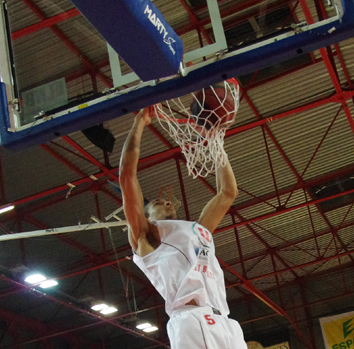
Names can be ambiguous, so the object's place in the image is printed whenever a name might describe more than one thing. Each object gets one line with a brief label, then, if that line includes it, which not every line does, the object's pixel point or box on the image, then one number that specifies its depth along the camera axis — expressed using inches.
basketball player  109.7
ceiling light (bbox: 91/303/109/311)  579.8
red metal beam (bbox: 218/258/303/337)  608.1
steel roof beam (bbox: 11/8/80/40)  311.3
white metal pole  399.5
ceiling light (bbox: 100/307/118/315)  595.6
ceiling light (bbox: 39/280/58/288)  524.9
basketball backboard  113.5
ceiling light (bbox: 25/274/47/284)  506.0
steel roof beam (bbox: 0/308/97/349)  693.8
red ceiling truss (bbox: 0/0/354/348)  339.9
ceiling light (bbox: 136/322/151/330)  671.1
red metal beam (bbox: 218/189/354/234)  481.7
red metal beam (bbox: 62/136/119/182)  404.5
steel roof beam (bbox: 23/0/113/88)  310.5
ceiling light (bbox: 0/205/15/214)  401.7
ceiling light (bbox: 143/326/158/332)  696.3
